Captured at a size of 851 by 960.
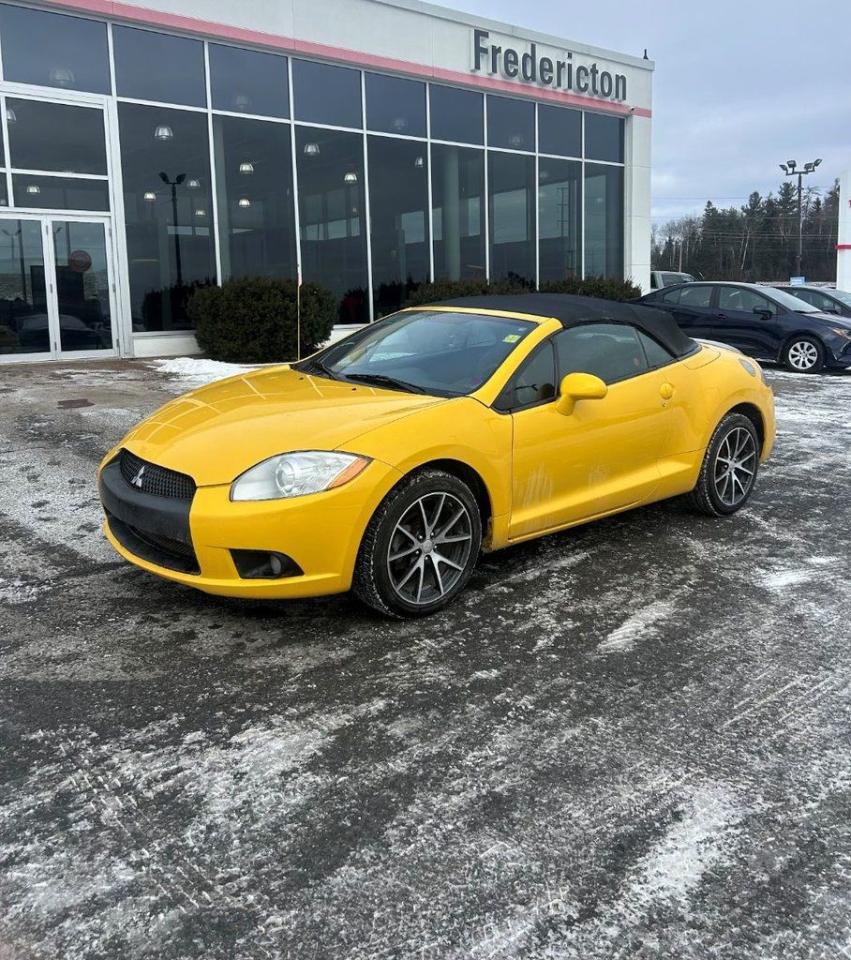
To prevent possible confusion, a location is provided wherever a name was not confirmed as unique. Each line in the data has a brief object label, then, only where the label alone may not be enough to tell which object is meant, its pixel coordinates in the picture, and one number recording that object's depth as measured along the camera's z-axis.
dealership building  14.16
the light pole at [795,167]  63.69
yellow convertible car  3.85
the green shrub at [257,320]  14.04
